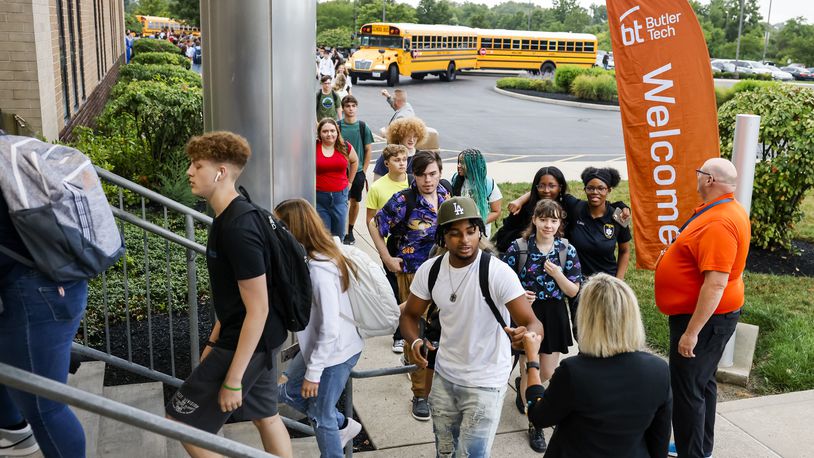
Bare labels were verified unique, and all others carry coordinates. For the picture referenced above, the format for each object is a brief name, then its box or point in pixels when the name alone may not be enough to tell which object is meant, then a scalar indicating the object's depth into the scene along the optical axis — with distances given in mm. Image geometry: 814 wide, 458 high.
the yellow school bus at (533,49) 44406
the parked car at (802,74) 61281
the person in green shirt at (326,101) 11328
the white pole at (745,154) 6027
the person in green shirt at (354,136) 9352
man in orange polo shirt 4461
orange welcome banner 5754
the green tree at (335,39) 64375
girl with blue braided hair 6230
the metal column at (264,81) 4590
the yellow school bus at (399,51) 37000
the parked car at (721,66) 57291
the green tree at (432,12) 87250
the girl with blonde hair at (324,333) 3797
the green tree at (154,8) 96500
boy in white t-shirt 3752
